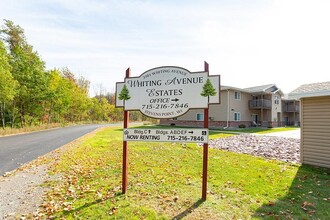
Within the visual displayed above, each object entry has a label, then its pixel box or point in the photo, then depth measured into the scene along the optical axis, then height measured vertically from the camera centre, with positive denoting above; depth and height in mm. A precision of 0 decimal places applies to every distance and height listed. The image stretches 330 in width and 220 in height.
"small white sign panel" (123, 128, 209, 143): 4496 -418
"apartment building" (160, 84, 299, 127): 26641 +1004
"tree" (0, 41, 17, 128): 17922 +2881
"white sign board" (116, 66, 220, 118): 4543 +558
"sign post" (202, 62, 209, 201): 4418 -992
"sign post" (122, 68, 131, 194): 4812 -931
